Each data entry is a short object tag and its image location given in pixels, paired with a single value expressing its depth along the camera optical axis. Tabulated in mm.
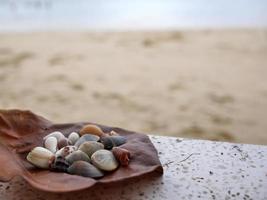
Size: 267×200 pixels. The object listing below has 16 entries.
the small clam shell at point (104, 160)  641
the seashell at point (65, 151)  671
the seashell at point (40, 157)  653
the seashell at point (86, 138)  709
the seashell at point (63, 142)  708
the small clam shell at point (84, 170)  630
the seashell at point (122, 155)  659
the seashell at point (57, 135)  726
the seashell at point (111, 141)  708
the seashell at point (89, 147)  680
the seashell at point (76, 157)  659
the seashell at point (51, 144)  696
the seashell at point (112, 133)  753
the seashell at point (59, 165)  649
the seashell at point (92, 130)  741
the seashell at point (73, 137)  727
